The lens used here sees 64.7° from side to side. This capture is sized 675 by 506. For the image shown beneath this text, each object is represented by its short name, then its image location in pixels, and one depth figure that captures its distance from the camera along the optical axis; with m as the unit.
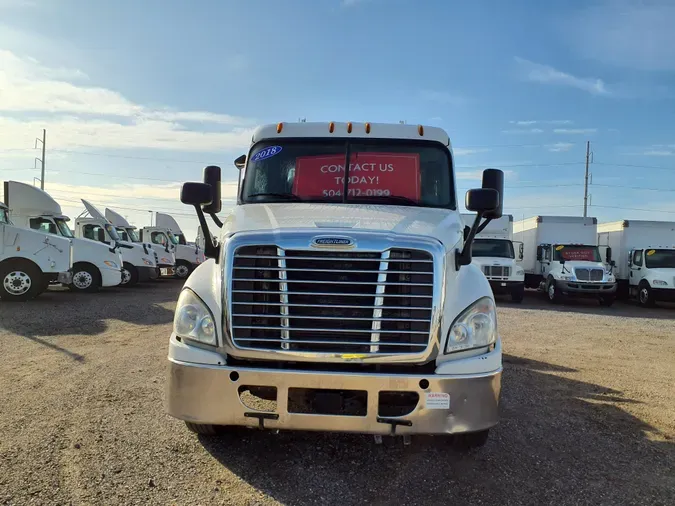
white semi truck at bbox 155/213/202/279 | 24.92
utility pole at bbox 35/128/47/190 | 46.21
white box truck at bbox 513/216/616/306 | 17.16
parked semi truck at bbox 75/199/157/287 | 18.47
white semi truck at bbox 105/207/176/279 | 21.17
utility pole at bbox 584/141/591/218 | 42.55
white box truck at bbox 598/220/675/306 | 17.42
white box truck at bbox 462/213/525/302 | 16.61
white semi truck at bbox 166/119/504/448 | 3.27
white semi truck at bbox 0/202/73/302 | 13.05
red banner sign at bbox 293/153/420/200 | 4.68
